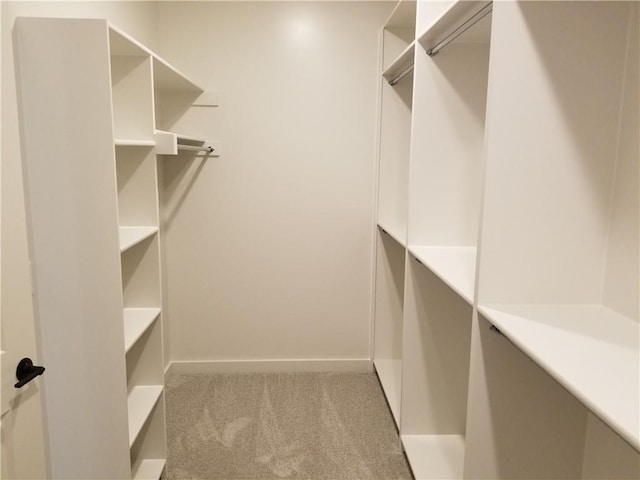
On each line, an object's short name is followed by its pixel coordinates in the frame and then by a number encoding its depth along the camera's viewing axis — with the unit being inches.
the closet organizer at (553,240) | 48.8
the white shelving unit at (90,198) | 57.2
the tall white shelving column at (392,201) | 113.6
